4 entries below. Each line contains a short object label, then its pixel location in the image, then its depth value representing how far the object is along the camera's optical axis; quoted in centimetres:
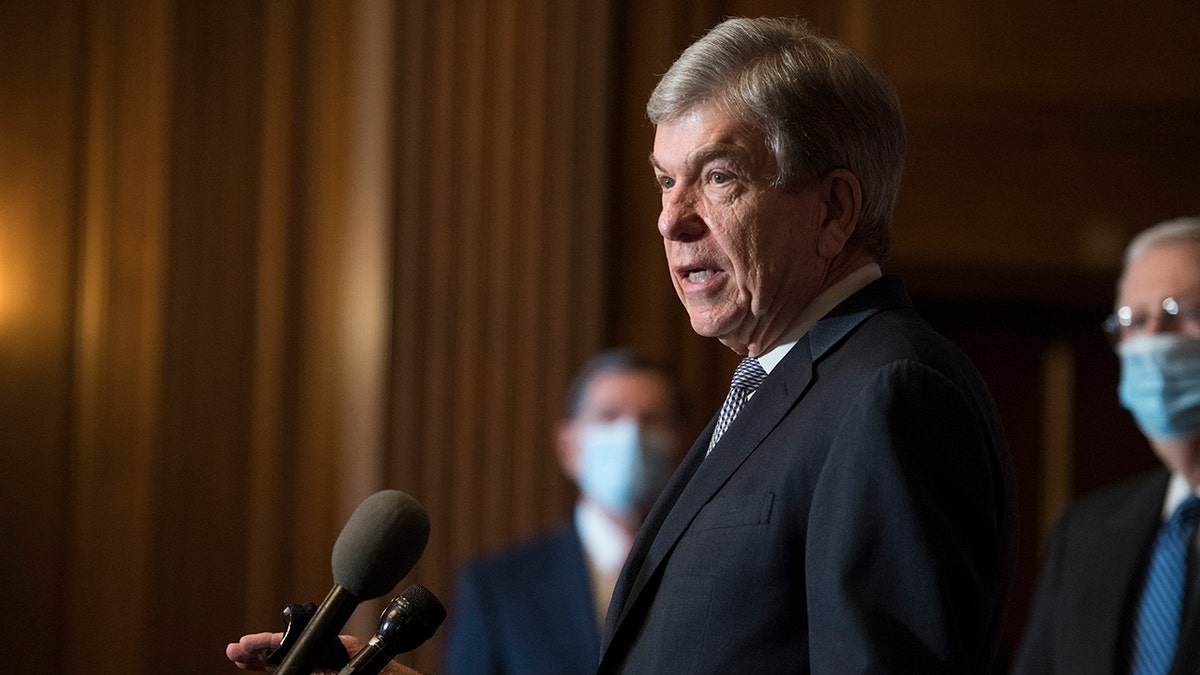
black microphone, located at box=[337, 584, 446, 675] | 415
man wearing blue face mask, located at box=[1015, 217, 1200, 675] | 510
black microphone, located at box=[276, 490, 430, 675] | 413
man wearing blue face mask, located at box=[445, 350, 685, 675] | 535
